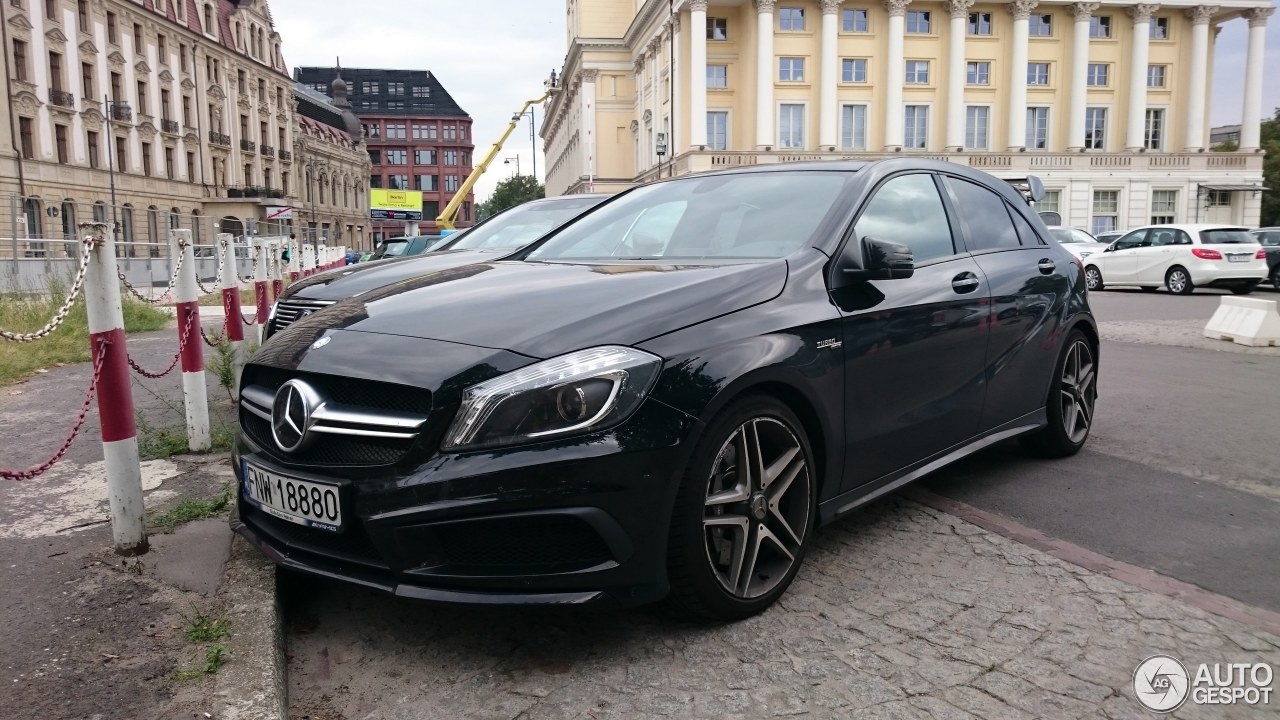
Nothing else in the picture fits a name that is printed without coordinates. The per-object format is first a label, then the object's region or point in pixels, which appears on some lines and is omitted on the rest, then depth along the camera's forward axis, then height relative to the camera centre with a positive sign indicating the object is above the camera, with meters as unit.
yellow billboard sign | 100.88 +3.66
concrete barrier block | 10.85 -1.13
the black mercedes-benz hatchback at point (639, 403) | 2.64 -0.53
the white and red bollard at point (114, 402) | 3.52 -0.60
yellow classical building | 56.22 +8.45
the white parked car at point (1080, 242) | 24.97 -0.34
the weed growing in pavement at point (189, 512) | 3.92 -1.17
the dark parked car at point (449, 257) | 6.24 -0.16
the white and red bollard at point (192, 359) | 5.13 -0.65
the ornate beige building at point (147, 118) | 44.84 +7.06
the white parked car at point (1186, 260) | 20.69 -0.70
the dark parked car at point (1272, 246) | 22.14 -0.44
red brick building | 127.56 +14.44
